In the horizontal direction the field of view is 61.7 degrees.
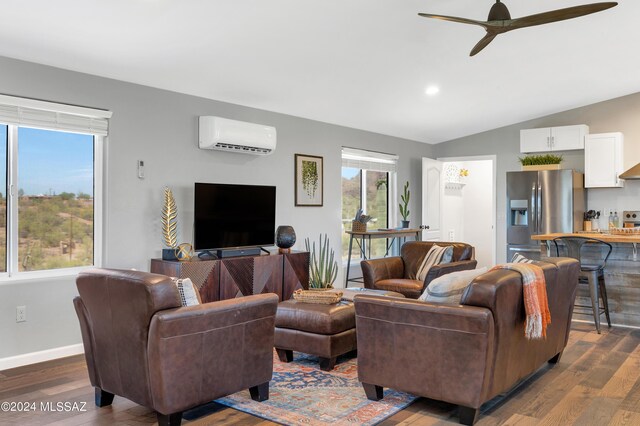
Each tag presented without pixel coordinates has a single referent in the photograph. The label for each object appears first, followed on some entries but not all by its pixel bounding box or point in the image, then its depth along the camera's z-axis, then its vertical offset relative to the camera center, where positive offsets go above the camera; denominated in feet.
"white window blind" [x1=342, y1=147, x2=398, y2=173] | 23.41 +2.76
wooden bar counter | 17.31 -1.99
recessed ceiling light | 19.88 +4.88
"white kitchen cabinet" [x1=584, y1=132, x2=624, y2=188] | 23.38 +2.65
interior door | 26.40 +1.07
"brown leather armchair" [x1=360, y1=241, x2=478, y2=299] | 17.35 -1.64
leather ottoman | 12.51 -2.65
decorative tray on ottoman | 13.30 -1.94
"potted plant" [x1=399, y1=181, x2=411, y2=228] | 25.71 +0.77
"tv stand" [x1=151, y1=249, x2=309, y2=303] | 15.35 -1.68
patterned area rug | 9.89 -3.64
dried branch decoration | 15.74 -0.02
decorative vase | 18.43 -0.64
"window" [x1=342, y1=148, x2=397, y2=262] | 23.76 +1.44
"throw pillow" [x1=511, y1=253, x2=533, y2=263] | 12.35 -0.94
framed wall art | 20.92 +1.56
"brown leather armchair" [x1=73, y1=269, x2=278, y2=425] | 8.85 -2.16
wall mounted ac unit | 16.90 +2.74
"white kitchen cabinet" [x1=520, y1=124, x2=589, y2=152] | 24.31 +3.80
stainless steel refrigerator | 23.00 +0.63
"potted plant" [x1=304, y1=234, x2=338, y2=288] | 20.02 -1.52
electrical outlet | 13.35 -2.36
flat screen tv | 16.53 +0.12
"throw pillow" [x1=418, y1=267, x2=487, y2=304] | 10.05 -1.30
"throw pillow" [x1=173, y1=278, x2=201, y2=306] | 9.51 -1.31
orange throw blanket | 9.97 -1.51
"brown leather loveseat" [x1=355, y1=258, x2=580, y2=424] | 9.39 -2.32
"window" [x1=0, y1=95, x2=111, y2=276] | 13.52 +0.91
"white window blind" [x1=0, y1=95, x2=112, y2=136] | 13.07 +2.69
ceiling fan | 10.19 +4.01
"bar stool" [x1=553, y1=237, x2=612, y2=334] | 16.72 -1.48
